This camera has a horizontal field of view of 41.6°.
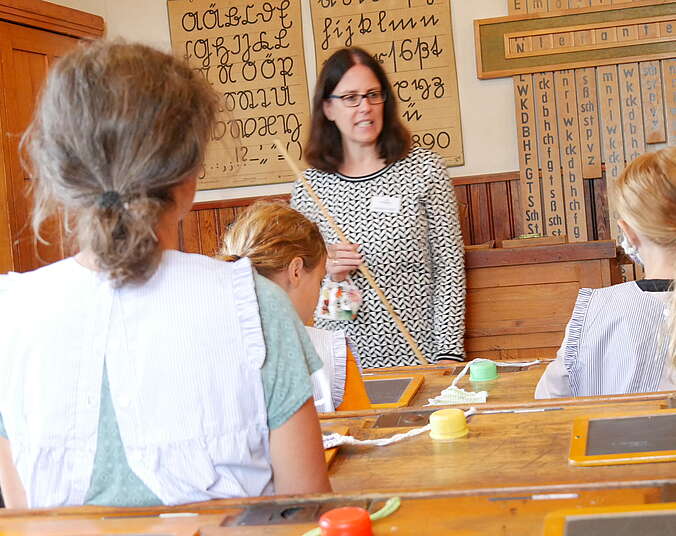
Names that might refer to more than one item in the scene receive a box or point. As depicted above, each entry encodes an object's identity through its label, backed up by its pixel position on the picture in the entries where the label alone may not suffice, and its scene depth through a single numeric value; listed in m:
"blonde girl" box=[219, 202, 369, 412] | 1.93
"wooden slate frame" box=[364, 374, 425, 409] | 1.84
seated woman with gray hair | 1.03
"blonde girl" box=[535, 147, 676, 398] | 1.82
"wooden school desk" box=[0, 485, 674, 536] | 0.94
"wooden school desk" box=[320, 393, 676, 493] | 1.15
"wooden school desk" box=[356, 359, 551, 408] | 1.87
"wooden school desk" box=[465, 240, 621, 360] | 3.12
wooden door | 3.96
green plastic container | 2.08
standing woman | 2.80
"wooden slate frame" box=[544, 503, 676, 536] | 0.88
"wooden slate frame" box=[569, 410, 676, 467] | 1.18
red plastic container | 0.90
